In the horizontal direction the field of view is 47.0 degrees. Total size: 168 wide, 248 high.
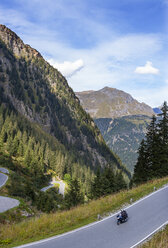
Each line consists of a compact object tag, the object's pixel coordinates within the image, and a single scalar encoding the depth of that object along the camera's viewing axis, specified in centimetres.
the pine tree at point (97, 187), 3776
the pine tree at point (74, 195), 3859
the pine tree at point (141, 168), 3459
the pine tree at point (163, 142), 3279
